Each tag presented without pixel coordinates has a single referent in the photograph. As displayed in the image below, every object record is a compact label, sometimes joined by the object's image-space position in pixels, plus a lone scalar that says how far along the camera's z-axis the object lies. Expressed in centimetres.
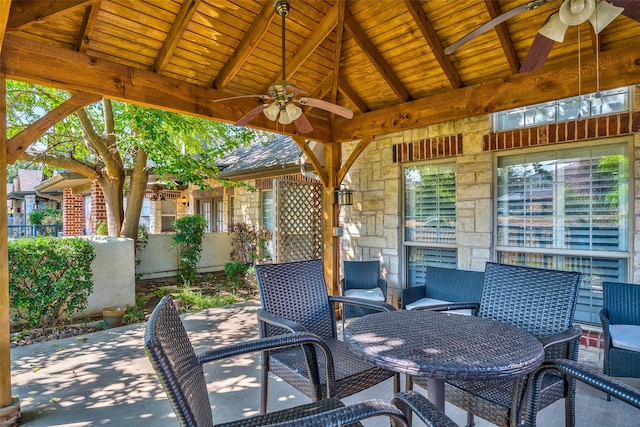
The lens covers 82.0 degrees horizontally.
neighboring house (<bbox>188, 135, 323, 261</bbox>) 527
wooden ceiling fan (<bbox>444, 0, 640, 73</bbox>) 198
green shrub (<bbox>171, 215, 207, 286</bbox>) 767
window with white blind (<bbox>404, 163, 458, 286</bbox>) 450
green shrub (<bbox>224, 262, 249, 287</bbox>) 785
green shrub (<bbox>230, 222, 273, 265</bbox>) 786
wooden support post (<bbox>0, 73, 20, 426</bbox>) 253
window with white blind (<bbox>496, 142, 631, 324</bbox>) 338
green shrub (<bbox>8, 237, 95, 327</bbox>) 430
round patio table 145
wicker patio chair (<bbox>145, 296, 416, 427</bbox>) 113
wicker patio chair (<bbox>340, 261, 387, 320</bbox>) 462
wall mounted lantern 491
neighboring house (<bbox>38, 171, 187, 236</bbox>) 775
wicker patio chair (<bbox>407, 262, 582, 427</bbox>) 178
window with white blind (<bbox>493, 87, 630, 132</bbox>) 335
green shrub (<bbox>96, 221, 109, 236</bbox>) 739
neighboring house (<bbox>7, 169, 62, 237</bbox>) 1452
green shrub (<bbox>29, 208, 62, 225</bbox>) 1453
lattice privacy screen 518
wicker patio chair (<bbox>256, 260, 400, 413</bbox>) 206
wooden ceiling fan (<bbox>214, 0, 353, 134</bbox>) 305
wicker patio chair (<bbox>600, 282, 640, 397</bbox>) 268
